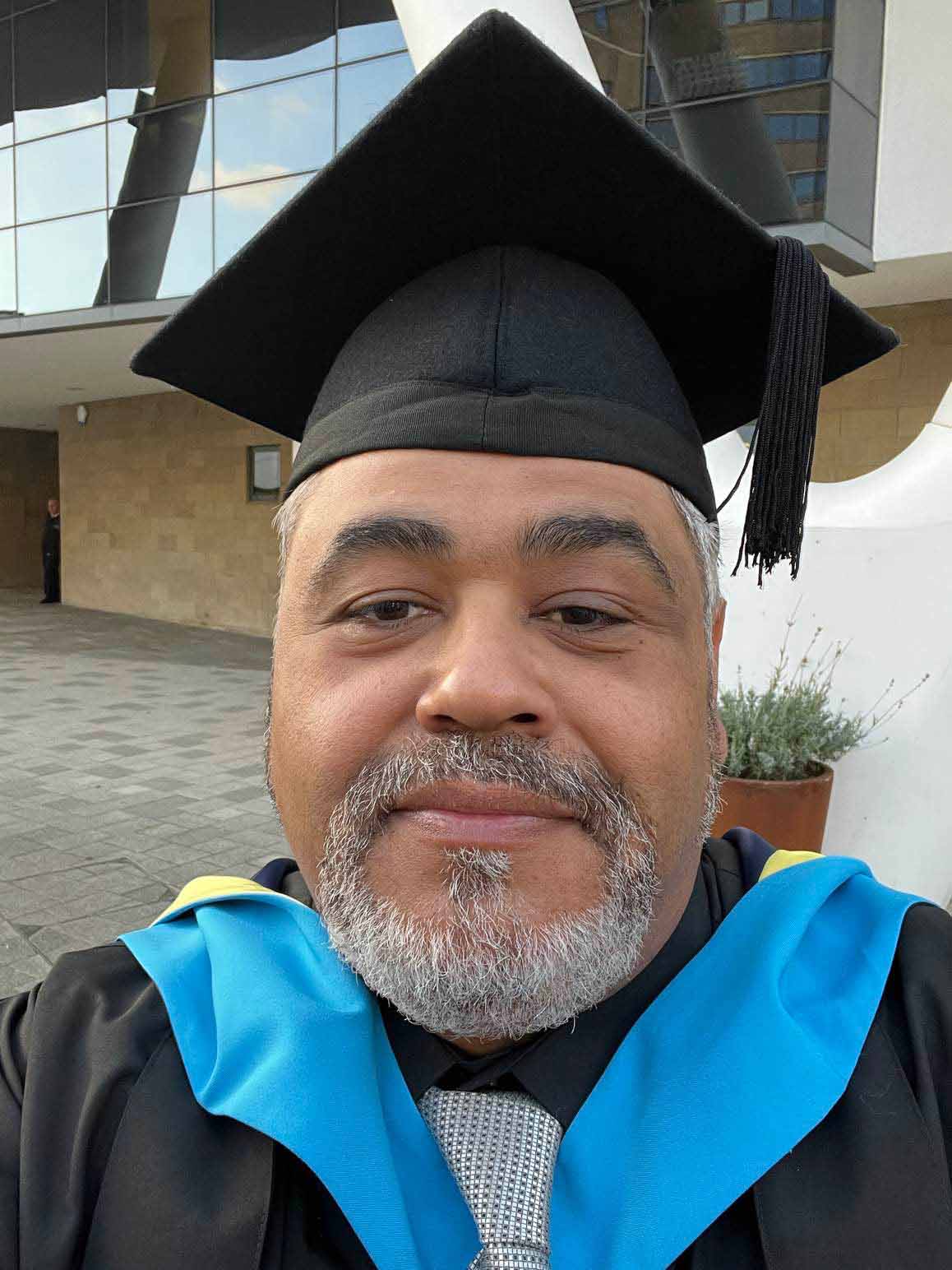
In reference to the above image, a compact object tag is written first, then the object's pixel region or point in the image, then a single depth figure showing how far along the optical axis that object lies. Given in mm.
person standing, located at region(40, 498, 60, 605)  18672
